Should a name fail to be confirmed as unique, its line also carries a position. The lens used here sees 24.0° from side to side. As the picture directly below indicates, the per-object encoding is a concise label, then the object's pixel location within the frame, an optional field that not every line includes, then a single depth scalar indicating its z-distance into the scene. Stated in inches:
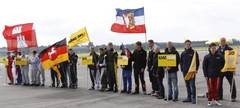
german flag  903.7
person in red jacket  1081.4
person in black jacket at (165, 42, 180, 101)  669.9
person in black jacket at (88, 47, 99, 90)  861.8
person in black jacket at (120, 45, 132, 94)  779.4
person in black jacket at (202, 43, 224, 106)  624.4
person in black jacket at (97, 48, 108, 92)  834.5
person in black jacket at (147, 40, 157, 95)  720.3
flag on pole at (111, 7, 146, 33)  820.6
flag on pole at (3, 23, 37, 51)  1028.5
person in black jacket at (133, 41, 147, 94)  759.1
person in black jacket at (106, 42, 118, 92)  817.3
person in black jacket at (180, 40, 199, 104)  642.8
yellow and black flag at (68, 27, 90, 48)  887.1
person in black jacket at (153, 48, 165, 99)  698.8
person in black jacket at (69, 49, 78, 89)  908.0
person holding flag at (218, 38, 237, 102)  647.1
